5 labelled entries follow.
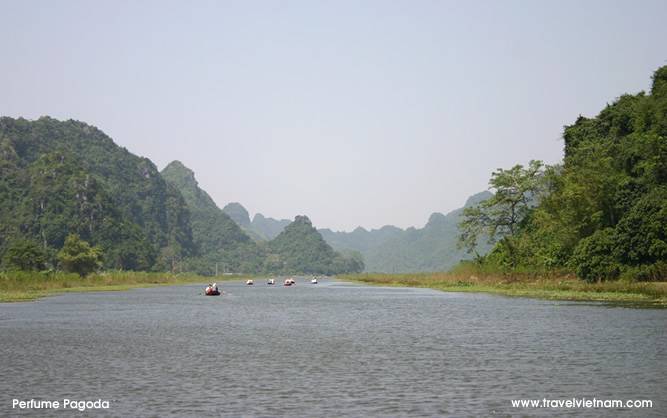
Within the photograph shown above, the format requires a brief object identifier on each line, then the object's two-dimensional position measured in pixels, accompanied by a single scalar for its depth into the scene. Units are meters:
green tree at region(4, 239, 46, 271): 134.88
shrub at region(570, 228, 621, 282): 77.44
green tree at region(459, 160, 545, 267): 121.12
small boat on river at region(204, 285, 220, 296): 114.69
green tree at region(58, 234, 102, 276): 154.25
